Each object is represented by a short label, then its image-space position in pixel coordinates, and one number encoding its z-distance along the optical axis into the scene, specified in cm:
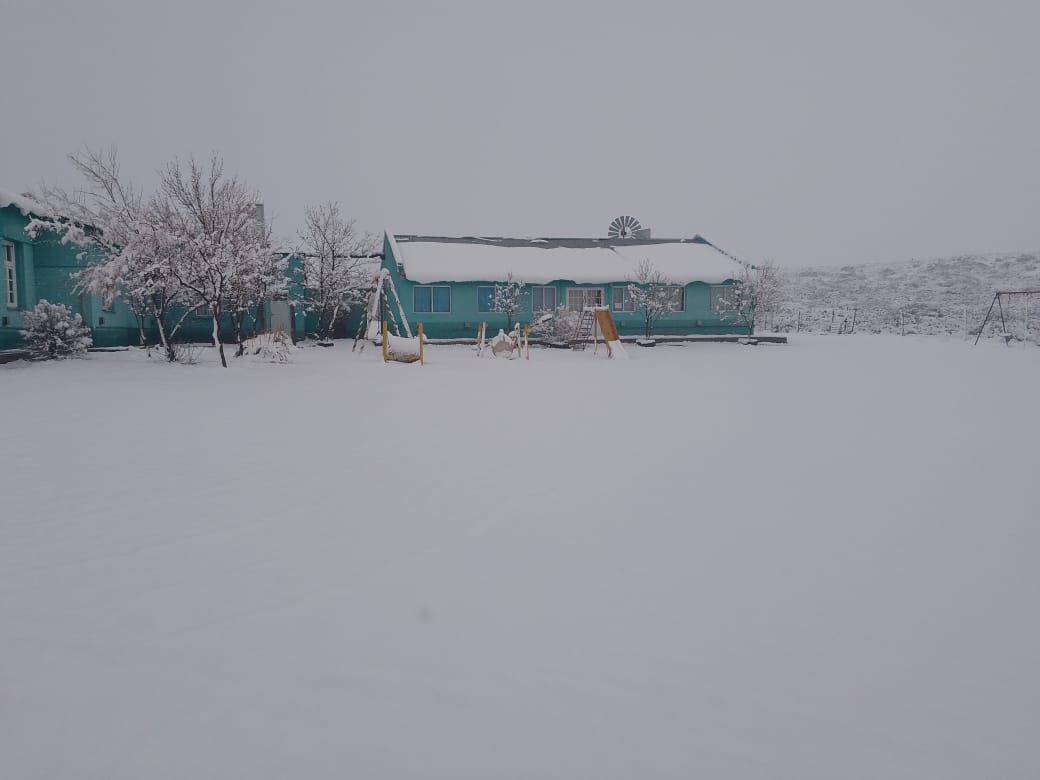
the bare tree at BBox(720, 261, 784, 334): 2503
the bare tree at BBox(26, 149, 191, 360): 1432
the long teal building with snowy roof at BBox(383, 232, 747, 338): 2448
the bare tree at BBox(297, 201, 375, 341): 2459
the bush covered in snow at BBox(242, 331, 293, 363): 1578
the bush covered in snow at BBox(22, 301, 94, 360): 1448
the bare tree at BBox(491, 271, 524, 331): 2427
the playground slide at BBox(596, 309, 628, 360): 1909
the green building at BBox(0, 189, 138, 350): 1489
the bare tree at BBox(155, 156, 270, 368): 1410
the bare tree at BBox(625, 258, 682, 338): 2445
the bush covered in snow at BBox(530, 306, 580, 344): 2298
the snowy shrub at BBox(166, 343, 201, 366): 1515
